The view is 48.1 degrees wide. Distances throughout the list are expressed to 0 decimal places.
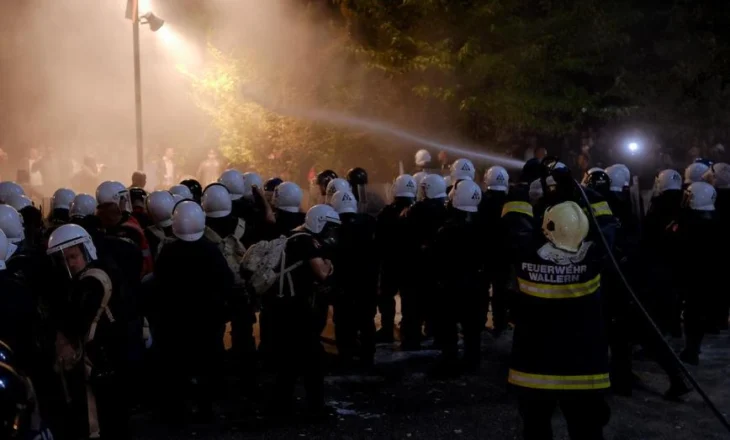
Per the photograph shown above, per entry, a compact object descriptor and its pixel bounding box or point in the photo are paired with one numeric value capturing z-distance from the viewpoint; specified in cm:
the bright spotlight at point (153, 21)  1642
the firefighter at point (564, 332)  485
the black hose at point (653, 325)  494
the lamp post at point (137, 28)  1645
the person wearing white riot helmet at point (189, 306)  681
